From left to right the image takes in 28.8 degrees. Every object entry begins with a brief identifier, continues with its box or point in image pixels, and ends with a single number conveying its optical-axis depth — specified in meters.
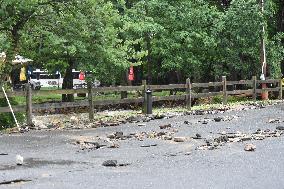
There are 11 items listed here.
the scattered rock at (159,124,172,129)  15.86
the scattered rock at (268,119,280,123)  17.06
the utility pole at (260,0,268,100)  29.44
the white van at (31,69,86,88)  64.06
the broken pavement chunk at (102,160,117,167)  9.27
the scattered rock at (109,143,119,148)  11.79
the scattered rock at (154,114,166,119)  19.52
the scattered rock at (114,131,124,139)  13.44
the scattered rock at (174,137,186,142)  12.68
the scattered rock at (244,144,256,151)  10.88
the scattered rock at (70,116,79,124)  18.62
